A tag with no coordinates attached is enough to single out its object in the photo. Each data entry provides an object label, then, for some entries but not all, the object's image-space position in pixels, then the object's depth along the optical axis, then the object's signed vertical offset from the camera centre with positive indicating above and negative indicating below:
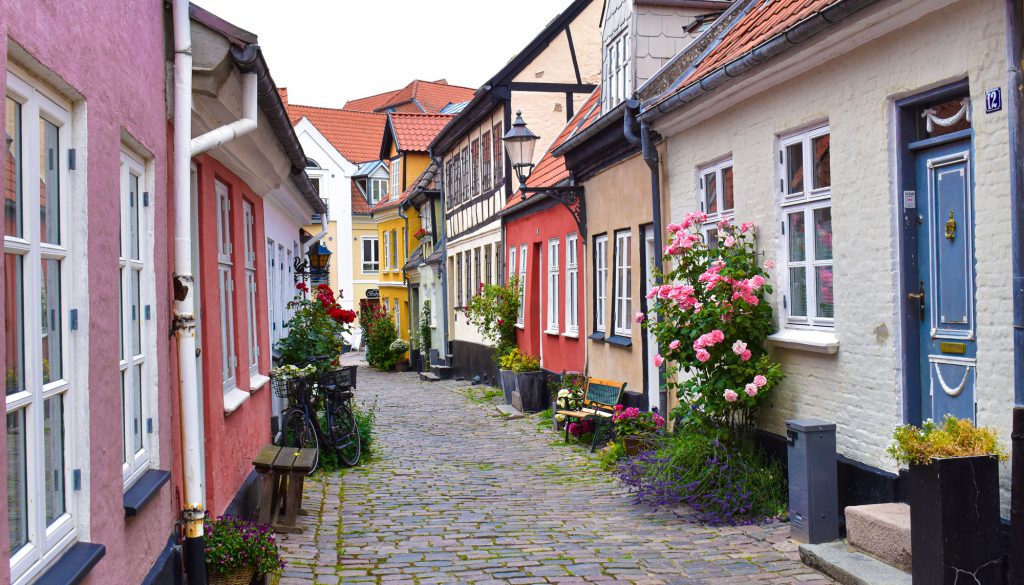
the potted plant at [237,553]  5.80 -1.38
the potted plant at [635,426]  10.70 -1.35
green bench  12.51 -1.32
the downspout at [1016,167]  5.34 +0.62
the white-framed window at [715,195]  9.58 +0.93
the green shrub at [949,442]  5.41 -0.79
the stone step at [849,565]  5.84 -1.60
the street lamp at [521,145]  14.31 +2.07
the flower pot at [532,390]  17.36 -1.51
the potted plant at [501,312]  20.25 -0.26
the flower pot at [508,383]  18.41 -1.49
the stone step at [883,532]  5.92 -1.41
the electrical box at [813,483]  6.89 -1.26
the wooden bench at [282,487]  7.95 -1.41
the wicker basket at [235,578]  5.80 -1.51
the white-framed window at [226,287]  7.97 +0.13
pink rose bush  8.34 -0.24
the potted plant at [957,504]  5.34 -1.09
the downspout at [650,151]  10.91 +1.49
